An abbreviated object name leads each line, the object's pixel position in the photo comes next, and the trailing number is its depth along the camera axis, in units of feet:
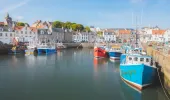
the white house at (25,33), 233.35
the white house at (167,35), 260.68
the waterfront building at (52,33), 275.80
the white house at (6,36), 211.61
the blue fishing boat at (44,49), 183.88
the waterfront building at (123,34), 426.18
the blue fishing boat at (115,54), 139.54
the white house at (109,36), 401.78
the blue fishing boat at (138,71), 59.06
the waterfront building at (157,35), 293.88
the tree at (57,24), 355.64
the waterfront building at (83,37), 365.81
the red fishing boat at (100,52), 148.97
